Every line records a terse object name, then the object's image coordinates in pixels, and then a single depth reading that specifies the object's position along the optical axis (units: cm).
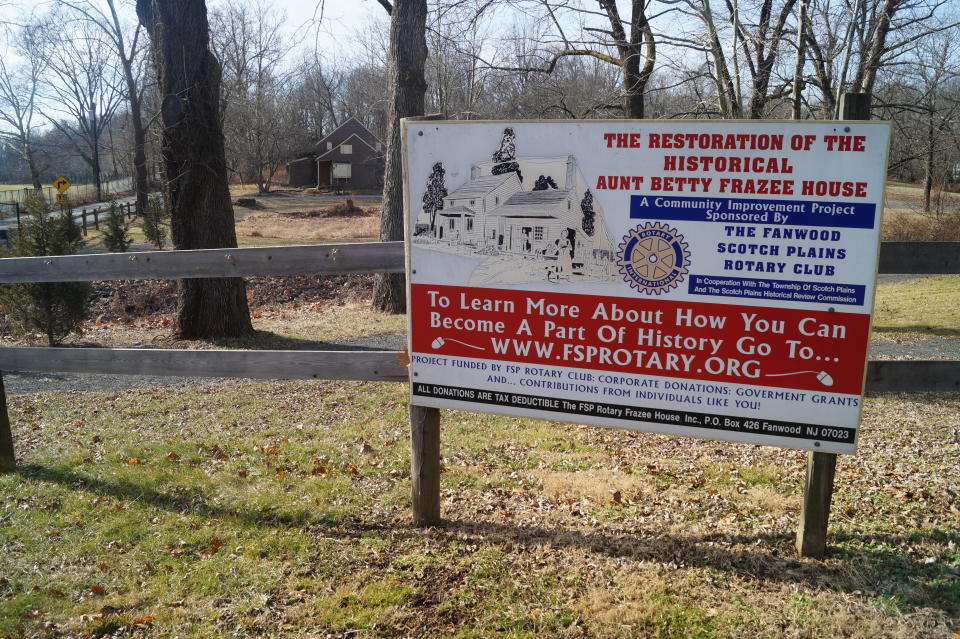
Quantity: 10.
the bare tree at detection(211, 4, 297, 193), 5588
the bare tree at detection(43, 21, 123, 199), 6034
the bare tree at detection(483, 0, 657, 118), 1348
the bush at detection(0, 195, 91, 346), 1245
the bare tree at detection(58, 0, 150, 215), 3841
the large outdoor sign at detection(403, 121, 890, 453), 333
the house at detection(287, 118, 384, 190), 6562
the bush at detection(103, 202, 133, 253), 2325
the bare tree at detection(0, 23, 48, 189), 6227
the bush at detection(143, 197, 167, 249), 2523
